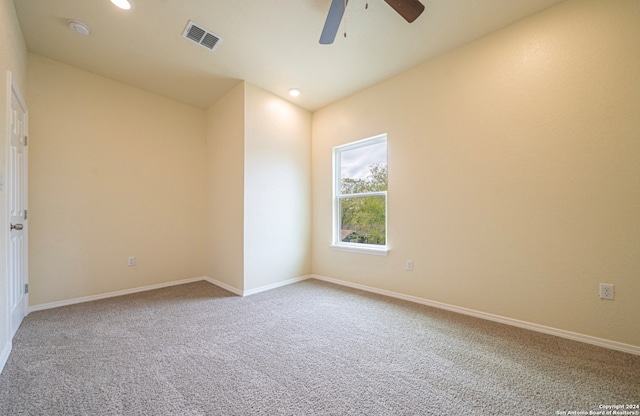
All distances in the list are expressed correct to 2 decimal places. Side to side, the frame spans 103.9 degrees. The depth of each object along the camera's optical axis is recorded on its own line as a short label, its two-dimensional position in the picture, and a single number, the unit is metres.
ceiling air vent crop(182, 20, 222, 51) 2.37
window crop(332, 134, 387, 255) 3.41
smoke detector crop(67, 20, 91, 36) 2.28
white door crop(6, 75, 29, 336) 2.11
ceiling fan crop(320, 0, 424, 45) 1.84
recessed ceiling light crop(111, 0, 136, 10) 2.08
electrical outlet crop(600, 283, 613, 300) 1.91
